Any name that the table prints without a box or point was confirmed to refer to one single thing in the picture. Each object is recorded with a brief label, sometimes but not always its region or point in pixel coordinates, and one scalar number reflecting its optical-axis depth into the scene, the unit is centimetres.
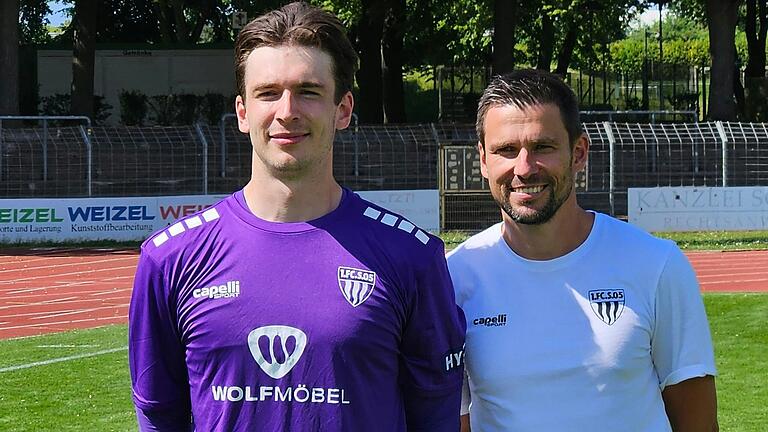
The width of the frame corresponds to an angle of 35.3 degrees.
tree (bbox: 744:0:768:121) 4691
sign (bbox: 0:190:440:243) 2252
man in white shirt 305
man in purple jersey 273
